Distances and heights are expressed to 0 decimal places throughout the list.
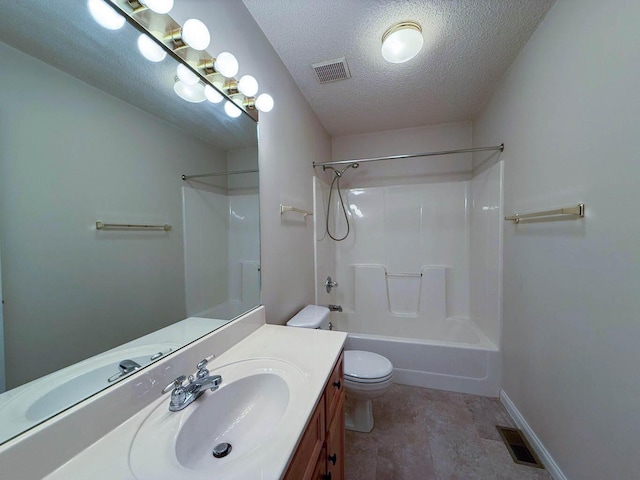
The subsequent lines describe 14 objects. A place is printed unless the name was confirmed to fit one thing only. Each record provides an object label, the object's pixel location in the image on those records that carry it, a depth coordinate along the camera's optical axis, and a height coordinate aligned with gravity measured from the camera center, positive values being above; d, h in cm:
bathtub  191 -107
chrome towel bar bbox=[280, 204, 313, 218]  161 +19
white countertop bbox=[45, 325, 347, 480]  49 -49
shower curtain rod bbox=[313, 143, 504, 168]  186 +69
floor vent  136 -132
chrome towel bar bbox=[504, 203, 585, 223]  107 +10
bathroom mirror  52 +8
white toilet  154 -94
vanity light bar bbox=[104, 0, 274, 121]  75 +73
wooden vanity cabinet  65 -69
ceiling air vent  164 +120
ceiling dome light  133 +110
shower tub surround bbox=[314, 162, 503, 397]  203 -42
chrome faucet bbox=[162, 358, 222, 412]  69 -47
